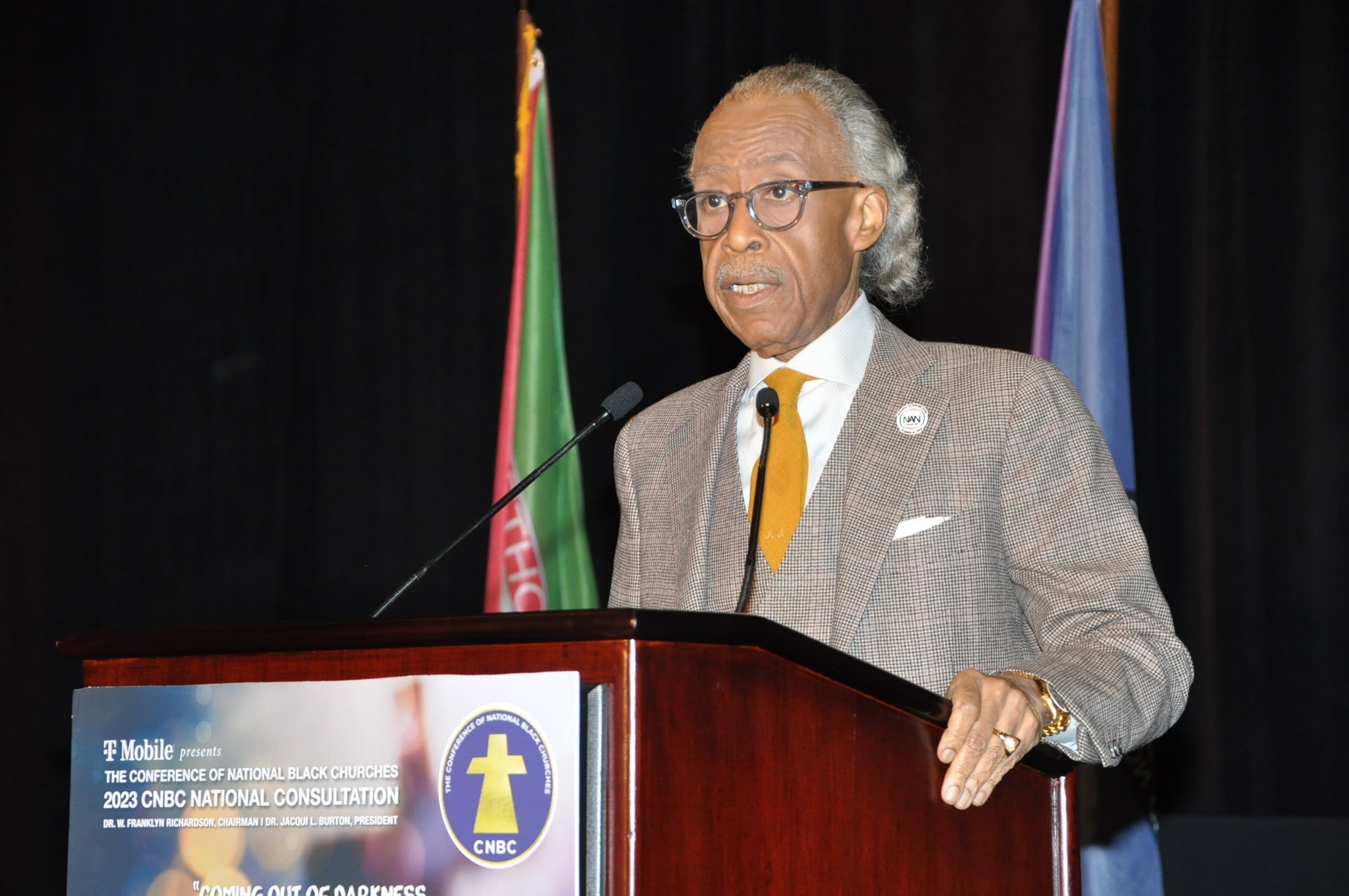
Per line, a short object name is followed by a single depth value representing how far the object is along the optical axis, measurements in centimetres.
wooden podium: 366
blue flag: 491
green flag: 523
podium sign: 365
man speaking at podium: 401
